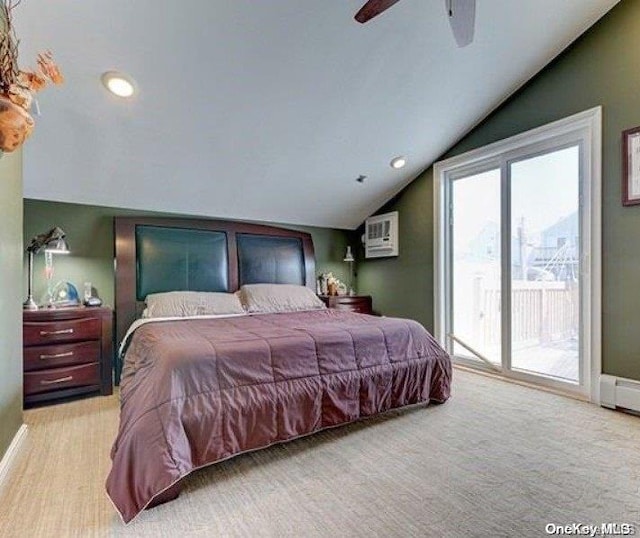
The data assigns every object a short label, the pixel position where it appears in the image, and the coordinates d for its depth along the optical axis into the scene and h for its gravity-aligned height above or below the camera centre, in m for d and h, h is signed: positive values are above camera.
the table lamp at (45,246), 3.12 +0.18
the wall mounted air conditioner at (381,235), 4.75 +0.37
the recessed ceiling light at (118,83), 2.51 +1.31
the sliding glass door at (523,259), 3.04 +0.02
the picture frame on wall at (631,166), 2.68 +0.71
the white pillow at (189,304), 3.25 -0.38
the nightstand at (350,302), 4.57 -0.52
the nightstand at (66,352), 2.86 -0.73
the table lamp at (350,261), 5.21 +0.03
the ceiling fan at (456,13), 1.83 +1.32
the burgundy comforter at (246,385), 1.62 -0.71
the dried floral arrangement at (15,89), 1.59 +0.83
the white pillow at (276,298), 3.71 -0.37
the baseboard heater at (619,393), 2.65 -1.01
